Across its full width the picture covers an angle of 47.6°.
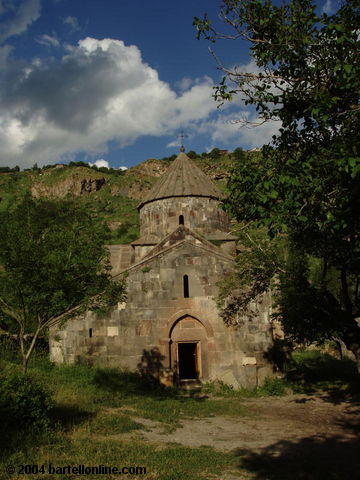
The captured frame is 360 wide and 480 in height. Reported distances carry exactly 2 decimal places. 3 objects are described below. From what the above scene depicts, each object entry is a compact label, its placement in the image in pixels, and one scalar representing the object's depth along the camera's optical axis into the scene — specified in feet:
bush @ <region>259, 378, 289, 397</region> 36.01
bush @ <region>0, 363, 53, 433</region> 20.81
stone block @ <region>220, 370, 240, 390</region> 37.33
